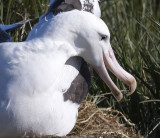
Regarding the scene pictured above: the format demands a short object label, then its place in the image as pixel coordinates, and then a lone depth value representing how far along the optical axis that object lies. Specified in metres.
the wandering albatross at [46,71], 6.37
